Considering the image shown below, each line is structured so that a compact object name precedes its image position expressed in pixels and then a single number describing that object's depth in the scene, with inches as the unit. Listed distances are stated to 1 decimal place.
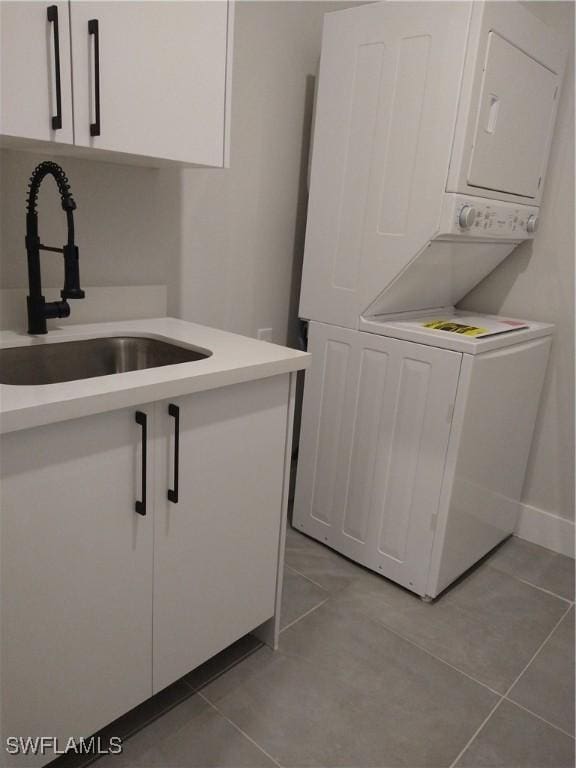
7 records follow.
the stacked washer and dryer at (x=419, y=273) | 68.1
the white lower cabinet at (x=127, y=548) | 42.5
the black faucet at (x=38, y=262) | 53.0
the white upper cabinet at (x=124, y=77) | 44.8
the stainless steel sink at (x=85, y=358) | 57.1
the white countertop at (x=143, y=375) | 39.4
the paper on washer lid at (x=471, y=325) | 76.5
